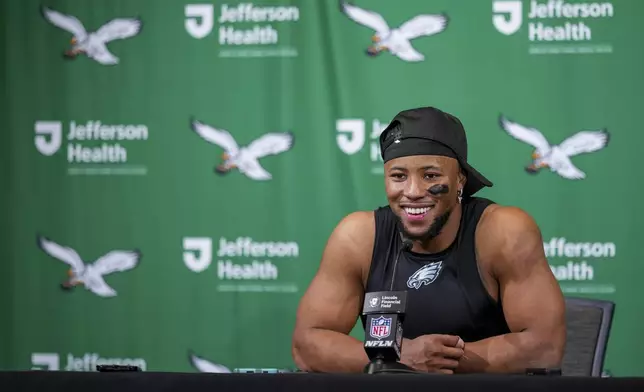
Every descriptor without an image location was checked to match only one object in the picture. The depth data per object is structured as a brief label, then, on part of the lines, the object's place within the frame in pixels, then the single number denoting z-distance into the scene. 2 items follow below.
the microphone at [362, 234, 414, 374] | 4.31
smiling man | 5.16
